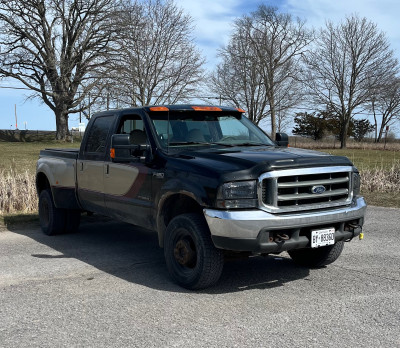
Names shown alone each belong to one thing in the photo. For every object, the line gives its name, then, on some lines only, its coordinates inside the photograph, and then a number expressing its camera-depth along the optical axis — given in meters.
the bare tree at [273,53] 45.69
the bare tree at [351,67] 47.16
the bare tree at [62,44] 38.78
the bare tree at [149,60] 35.81
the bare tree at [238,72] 45.31
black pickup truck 4.82
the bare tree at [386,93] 46.69
